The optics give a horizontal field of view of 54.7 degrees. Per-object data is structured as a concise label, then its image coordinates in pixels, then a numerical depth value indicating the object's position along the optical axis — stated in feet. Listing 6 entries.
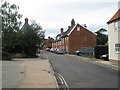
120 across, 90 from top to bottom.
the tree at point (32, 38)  65.94
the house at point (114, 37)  46.35
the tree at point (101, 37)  160.45
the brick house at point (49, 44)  223.05
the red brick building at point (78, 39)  112.19
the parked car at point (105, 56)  54.91
